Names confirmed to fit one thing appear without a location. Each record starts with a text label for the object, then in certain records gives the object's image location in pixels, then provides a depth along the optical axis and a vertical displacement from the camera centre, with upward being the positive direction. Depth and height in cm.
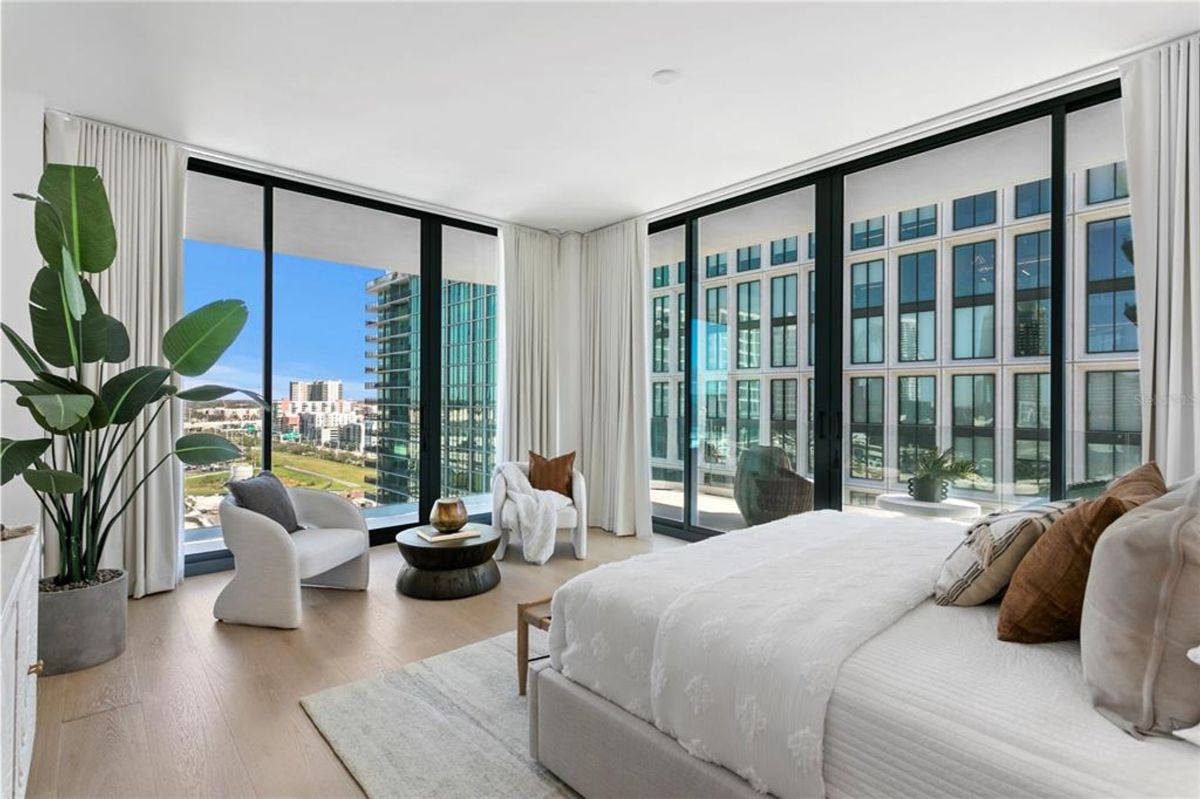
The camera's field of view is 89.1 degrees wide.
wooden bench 228 -84
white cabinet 150 -72
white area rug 188 -118
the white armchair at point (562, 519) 440 -89
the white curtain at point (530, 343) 540 +50
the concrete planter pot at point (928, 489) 356 -54
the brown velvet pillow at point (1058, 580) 140 -42
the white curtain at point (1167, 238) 258 +70
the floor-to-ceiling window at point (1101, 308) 288 +44
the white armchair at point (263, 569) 305 -88
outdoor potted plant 349 -44
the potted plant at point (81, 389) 244 +4
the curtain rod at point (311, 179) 375 +154
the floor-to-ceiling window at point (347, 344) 416 +42
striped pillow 165 -44
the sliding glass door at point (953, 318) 321 +46
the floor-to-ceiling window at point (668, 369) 511 +25
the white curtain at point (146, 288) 350 +64
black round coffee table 347 -98
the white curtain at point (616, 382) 519 +14
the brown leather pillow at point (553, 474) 474 -59
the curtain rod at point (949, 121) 284 +152
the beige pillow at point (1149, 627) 107 -42
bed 110 -62
